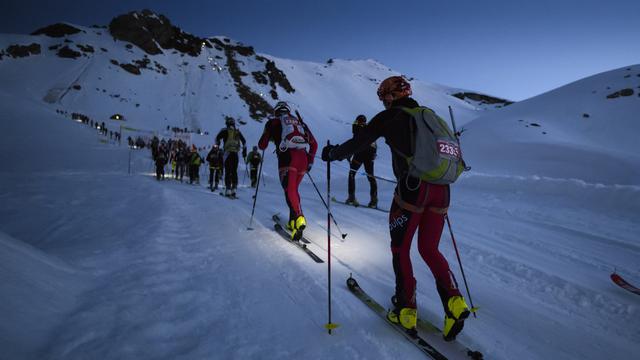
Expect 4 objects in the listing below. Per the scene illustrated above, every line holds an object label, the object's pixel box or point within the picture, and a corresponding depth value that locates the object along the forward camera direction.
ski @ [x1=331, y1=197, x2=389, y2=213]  9.19
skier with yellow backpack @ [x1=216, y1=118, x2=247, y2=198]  10.11
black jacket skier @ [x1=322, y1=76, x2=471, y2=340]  2.80
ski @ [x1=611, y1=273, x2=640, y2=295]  3.95
